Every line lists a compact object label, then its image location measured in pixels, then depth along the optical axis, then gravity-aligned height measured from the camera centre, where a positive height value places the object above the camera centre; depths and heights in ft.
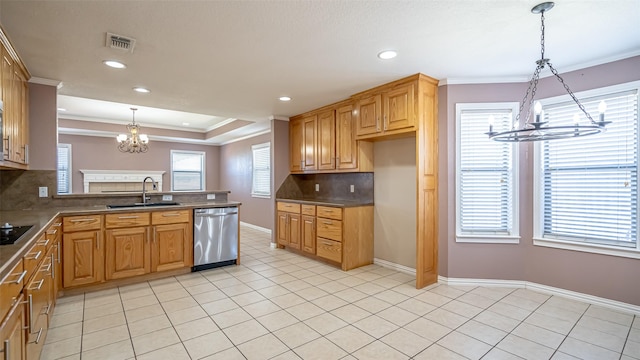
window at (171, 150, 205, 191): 27.86 +0.78
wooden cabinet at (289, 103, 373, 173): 14.35 +1.84
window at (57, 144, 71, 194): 22.75 +0.78
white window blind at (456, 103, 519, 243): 11.43 +0.02
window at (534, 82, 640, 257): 9.29 -0.08
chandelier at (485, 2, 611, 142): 6.24 +1.16
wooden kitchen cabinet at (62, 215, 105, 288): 10.50 -2.55
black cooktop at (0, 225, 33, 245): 5.92 -1.20
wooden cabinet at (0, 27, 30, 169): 8.14 +2.17
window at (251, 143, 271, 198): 22.89 +0.61
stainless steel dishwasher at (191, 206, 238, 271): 13.44 -2.68
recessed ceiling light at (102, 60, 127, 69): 9.74 +3.73
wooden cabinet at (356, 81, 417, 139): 11.44 +2.72
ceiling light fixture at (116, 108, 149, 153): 20.38 +2.75
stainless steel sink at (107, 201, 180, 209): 12.44 -1.15
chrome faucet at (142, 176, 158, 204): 13.55 -0.84
